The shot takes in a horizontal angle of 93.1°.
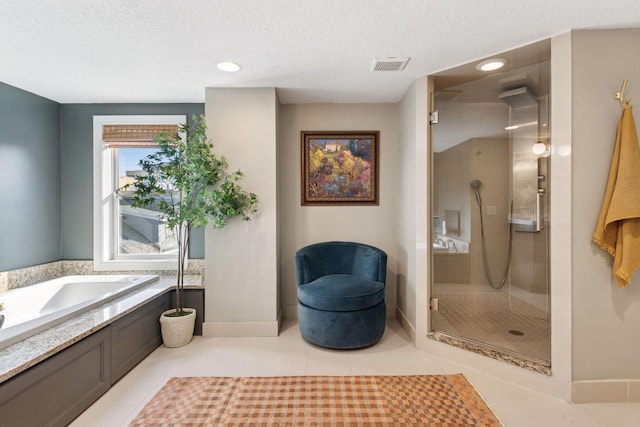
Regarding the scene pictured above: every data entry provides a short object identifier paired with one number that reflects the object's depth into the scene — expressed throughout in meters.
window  3.19
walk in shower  2.32
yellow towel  1.74
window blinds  3.19
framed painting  3.28
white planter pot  2.58
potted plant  2.50
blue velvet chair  2.47
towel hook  1.82
